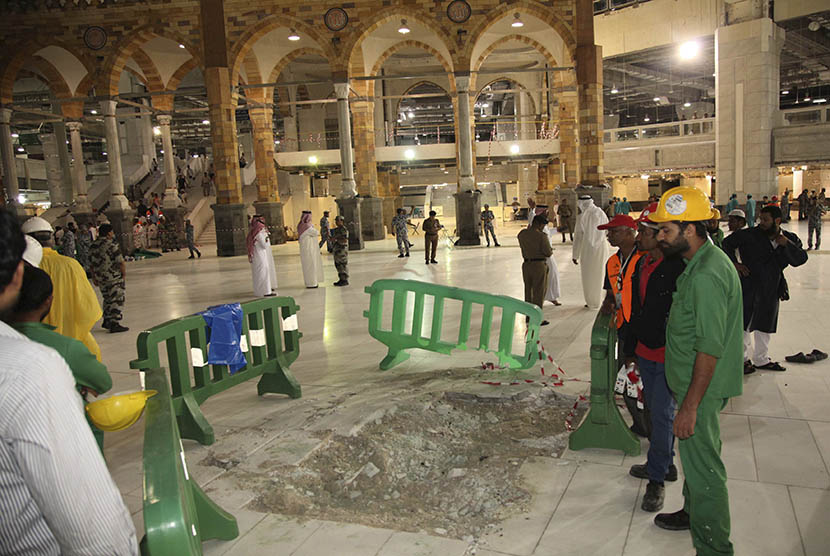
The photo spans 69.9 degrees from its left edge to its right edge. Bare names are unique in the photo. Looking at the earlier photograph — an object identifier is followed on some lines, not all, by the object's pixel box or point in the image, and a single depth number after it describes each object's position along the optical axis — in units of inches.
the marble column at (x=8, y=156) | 809.5
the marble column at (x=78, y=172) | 868.0
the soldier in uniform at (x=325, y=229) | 691.4
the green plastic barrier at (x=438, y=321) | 199.3
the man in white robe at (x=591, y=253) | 330.0
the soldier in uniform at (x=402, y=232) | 619.8
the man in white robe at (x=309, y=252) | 434.3
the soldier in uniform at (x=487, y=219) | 694.1
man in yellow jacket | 160.9
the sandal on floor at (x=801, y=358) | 207.3
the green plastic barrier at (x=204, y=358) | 152.2
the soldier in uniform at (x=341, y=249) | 434.6
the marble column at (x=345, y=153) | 756.6
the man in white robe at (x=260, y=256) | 394.6
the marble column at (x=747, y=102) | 803.4
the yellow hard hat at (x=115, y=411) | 72.4
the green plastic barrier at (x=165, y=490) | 58.4
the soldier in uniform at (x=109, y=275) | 320.8
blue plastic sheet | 169.3
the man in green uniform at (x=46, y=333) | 76.0
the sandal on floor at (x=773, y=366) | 200.1
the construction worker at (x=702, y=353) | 92.6
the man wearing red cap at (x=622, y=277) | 137.7
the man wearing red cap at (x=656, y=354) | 118.4
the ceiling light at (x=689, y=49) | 821.7
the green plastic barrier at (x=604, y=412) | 140.9
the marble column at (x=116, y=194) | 799.7
